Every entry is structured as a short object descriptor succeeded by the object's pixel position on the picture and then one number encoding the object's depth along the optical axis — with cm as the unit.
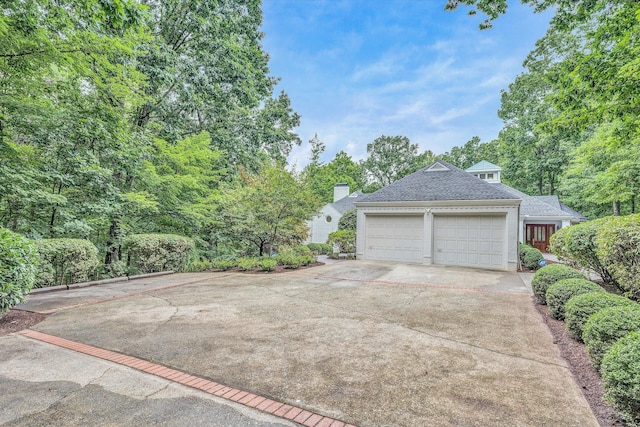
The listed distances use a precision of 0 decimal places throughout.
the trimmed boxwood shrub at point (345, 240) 1580
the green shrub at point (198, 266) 1064
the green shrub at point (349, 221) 1812
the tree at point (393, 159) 4250
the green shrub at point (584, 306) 371
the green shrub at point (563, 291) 462
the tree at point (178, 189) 1098
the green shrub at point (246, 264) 1034
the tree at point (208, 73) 1134
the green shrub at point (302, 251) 1235
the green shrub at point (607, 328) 291
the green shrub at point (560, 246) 723
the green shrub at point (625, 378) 214
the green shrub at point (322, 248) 1682
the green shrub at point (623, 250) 456
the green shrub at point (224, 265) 1076
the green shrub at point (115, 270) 974
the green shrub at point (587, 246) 604
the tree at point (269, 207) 1096
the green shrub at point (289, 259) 1091
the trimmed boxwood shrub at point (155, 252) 941
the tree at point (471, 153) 3947
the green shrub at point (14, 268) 421
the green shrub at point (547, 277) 566
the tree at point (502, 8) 621
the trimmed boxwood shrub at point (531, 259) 1146
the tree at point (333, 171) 3903
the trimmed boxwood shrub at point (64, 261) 683
